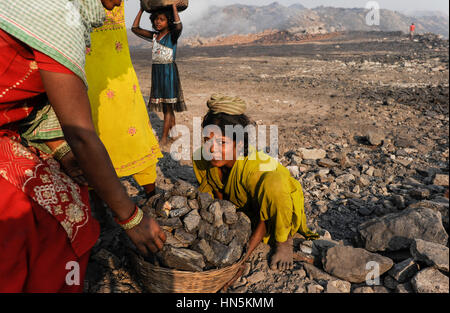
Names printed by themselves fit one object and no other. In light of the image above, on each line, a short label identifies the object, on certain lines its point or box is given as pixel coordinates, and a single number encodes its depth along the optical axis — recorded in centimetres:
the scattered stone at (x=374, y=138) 466
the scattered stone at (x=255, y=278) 221
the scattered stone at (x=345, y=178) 366
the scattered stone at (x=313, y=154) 429
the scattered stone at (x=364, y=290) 195
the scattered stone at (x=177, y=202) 214
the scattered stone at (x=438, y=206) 247
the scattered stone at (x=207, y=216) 215
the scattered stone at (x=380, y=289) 193
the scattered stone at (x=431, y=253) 181
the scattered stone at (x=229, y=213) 222
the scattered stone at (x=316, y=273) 213
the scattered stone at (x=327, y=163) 402
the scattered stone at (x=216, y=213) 217
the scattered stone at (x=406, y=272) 193
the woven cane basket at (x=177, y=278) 181
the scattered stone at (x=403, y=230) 220
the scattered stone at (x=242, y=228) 219
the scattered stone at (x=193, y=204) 219
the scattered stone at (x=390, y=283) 194
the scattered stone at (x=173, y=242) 189
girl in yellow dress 223
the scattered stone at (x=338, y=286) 201
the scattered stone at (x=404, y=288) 183
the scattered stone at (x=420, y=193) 306
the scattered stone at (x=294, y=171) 382
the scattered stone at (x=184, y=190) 224
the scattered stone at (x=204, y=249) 196
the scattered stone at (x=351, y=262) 202
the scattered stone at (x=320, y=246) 242
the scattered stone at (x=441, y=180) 332
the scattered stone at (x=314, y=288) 203
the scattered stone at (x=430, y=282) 173
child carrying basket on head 418
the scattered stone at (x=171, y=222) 202
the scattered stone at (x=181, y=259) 181
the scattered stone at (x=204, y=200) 222
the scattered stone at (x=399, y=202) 295
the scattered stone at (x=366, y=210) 304
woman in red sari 107
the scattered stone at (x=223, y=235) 211
